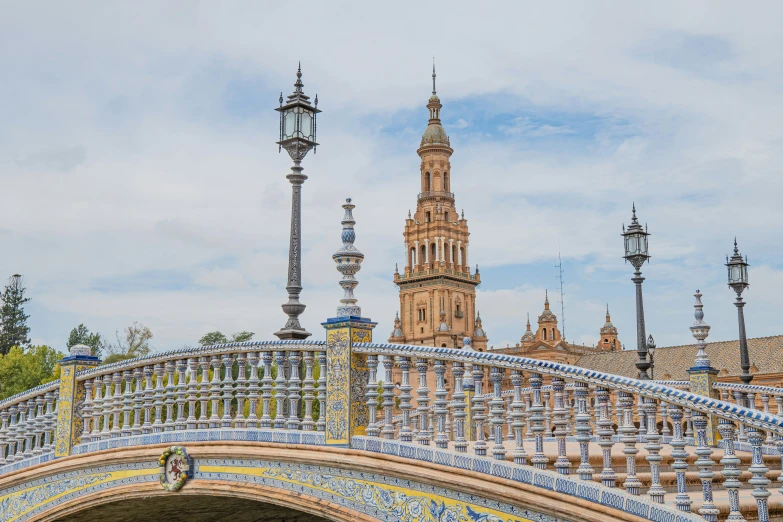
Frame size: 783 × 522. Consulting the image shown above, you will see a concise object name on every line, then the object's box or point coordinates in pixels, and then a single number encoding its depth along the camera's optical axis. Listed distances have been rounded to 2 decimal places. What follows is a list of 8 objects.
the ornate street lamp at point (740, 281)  17.97
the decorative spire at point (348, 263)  8.09
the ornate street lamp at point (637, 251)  16.95
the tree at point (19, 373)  46.34
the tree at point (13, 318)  66.25
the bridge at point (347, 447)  5.77
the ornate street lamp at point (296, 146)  10.34
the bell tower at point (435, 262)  86.56
